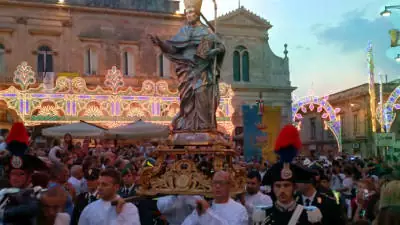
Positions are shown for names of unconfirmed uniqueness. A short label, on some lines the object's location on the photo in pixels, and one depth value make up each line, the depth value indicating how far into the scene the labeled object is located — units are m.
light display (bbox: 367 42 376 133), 32.06
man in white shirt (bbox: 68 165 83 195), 9.35
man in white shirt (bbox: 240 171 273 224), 8.13
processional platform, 7.57
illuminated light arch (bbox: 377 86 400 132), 34.10
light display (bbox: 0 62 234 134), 23.47
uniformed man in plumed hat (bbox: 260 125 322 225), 5.10
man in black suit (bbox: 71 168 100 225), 7.16
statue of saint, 8.70
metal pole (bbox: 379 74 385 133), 34.73
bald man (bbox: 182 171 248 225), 5.95
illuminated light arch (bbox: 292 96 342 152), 35.06
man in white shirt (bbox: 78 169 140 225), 5.54
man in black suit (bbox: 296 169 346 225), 5.87
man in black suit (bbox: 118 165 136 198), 8.38
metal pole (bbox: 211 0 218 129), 8.80
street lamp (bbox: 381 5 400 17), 16.64
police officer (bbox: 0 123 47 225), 4.36
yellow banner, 17.78
